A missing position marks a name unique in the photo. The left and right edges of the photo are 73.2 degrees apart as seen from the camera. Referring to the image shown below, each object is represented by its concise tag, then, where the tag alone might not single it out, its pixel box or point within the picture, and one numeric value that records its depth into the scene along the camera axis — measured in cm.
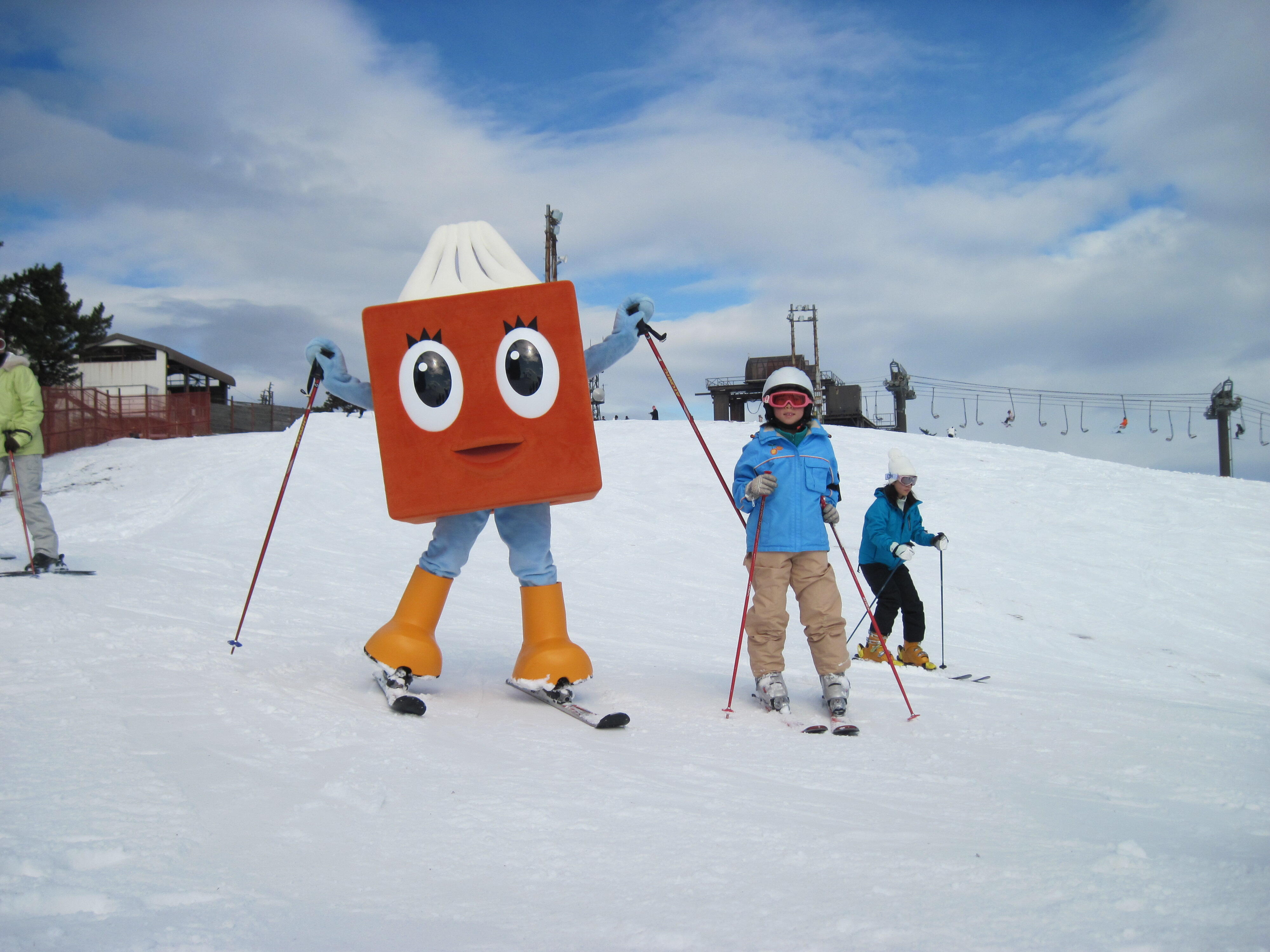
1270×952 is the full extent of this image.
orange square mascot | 405
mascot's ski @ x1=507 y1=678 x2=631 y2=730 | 365
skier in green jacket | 672
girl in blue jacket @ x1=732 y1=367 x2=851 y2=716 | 421
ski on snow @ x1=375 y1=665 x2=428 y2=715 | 369
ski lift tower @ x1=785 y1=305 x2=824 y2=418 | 4541
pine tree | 2941
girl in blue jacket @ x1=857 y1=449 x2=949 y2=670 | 640
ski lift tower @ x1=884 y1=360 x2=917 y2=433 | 3891
